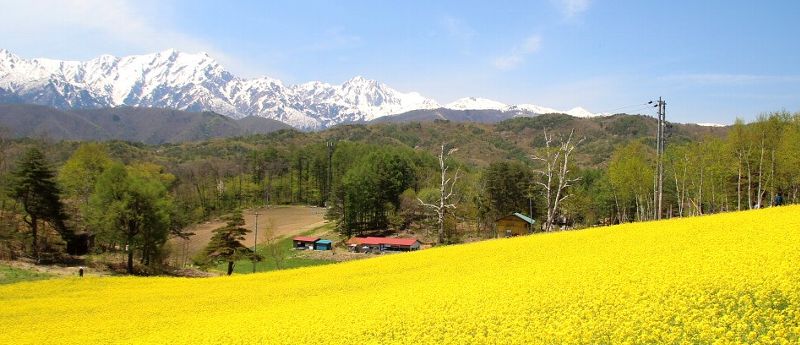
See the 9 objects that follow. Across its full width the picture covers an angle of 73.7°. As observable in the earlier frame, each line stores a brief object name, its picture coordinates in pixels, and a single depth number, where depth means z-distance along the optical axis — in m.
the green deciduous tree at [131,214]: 59.28
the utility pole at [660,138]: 51.01
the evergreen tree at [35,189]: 60.34
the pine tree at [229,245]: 62.79
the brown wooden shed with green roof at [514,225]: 93.31
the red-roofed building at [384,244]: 95.44
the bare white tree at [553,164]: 55.48
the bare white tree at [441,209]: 66.62
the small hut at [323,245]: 101.38
